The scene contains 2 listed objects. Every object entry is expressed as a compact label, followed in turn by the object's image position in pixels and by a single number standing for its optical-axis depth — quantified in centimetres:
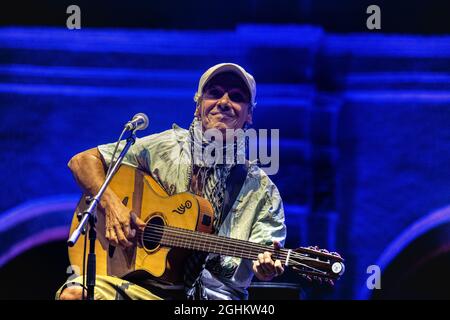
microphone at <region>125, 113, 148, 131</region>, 505
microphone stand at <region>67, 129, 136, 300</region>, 457
